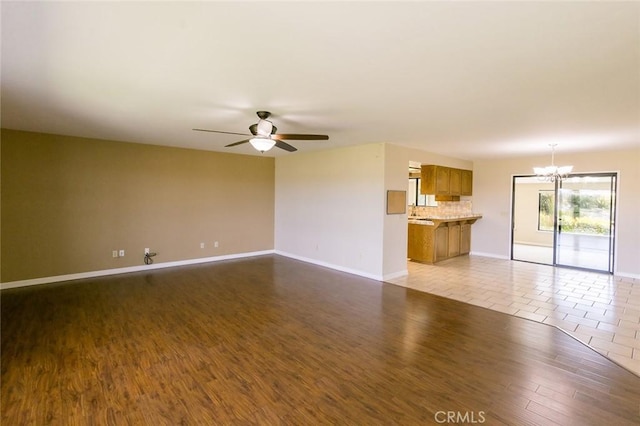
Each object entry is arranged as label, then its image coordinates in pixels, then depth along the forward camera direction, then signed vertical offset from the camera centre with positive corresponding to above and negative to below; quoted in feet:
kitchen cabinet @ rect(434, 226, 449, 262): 23.46 -2.79
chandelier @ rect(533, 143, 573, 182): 18.89 +2.22
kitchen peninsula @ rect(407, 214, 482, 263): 22.86 -2.36
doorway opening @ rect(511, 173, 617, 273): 20.79 -0.99
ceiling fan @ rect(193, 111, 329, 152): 11.34 +2.55
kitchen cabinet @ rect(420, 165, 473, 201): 22.93 +1.93
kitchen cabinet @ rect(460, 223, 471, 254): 26.20 -2.71
